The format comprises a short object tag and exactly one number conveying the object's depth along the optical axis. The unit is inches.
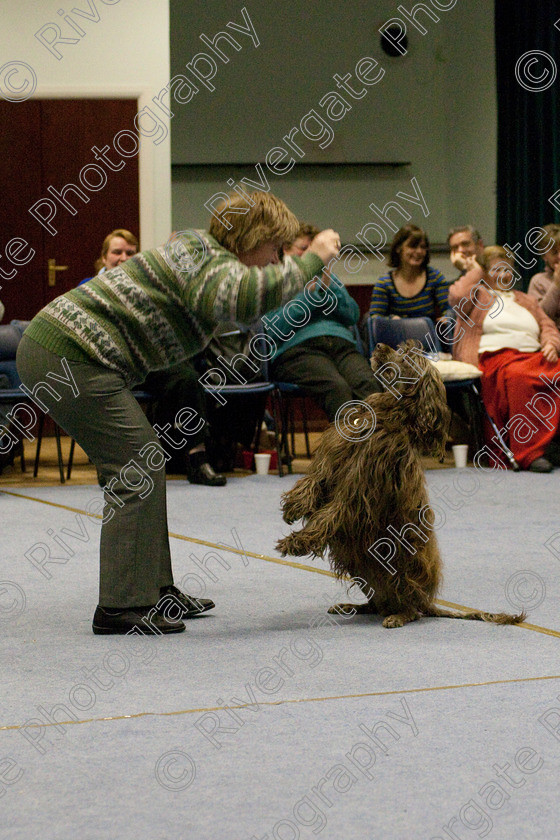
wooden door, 284.2
